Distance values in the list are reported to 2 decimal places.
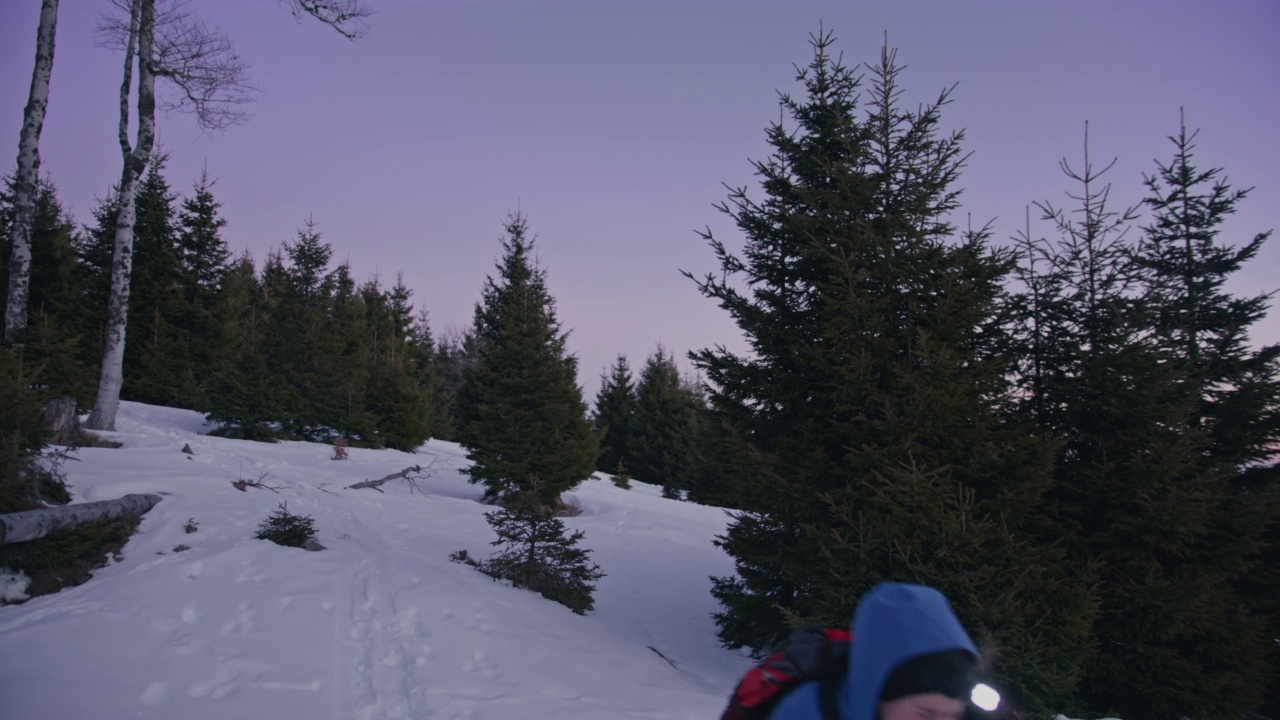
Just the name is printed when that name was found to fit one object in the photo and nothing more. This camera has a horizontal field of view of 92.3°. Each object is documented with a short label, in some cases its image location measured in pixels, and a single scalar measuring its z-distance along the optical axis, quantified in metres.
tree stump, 10.46
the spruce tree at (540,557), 8.70
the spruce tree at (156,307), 24.23
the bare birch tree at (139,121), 13.26
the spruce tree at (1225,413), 7.00
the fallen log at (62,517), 6.21
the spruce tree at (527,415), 13.56
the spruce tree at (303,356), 21.50
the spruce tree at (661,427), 30.86
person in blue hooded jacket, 1.54
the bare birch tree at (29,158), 12.04
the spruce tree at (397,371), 23.30
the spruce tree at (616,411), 35.75
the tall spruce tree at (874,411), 6.01
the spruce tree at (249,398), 19.02
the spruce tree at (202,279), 25.50
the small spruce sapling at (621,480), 22.50
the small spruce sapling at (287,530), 8.37
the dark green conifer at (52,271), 21.45
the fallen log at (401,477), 15.56
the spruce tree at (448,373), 38.66
